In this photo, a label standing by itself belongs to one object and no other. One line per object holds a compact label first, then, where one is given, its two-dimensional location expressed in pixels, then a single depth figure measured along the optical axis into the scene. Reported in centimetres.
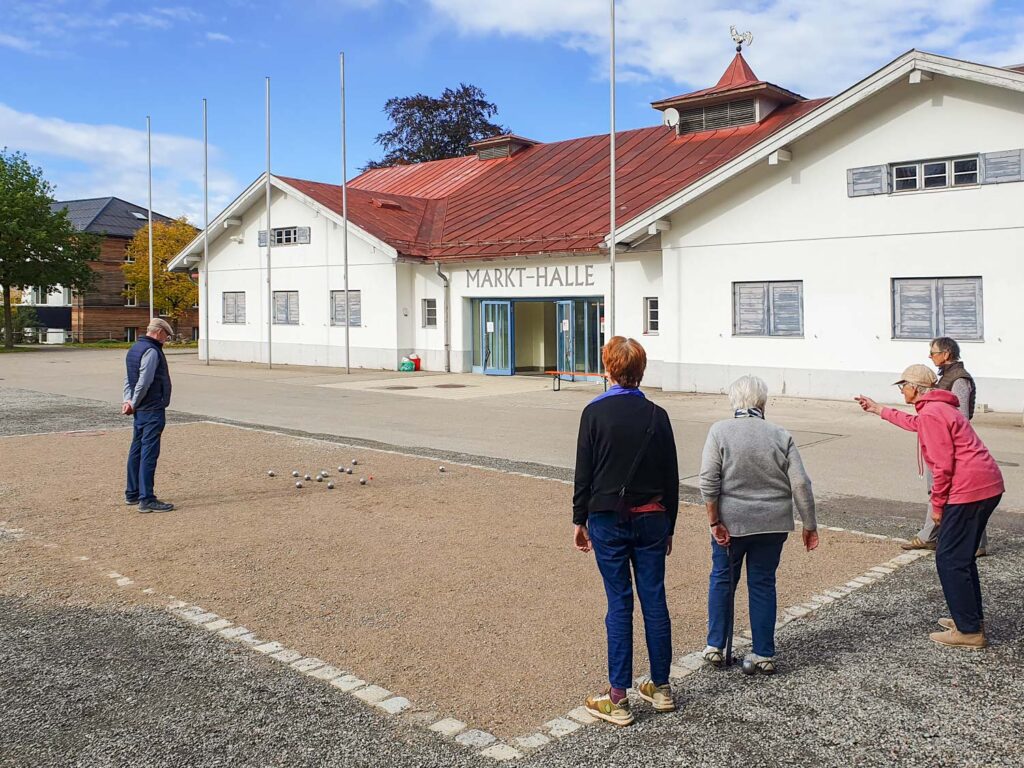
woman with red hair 423
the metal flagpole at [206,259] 3281
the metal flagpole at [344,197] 2805
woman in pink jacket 512
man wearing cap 886
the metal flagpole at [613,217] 2105
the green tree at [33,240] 4278
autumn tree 5250
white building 1703
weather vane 2873
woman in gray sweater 464
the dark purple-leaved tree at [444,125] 5222
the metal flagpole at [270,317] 3080
